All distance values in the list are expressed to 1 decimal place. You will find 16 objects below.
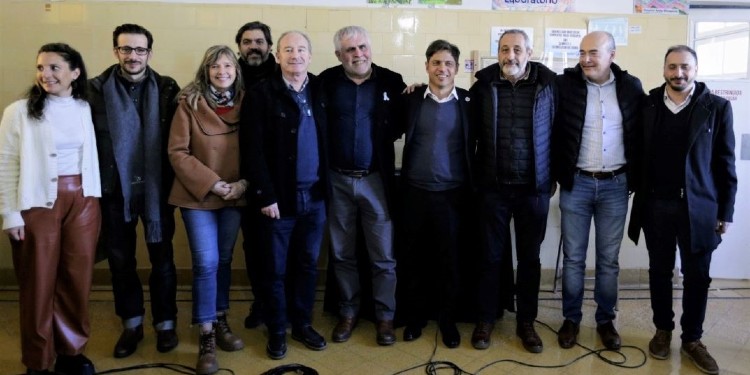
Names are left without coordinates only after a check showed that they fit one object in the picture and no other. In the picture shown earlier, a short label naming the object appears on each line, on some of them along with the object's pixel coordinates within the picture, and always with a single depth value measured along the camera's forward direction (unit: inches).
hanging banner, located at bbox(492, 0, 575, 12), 157.6
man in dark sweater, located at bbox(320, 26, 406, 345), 115.7
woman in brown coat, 107.5
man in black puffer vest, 114.5
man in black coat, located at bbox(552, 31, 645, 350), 116.6
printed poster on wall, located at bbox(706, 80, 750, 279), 168.6
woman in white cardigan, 97.2
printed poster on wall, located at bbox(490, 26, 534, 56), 157.9
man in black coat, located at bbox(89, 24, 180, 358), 108.0
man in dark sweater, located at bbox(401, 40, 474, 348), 116.0
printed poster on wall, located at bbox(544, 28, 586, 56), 158.4
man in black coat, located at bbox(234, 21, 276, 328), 125.5
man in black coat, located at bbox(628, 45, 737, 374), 110.0
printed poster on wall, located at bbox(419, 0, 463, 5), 156.8
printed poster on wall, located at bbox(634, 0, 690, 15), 159.8
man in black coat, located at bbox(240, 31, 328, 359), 108.1
